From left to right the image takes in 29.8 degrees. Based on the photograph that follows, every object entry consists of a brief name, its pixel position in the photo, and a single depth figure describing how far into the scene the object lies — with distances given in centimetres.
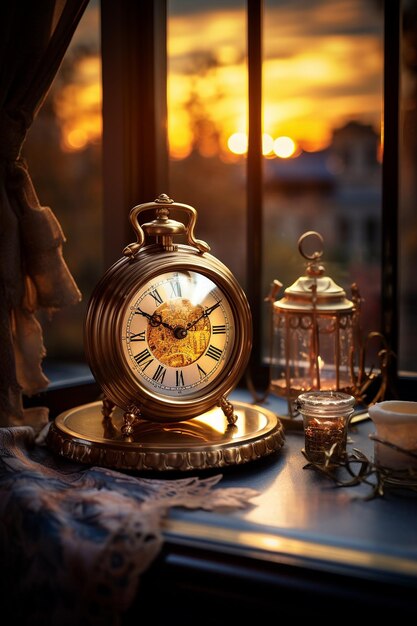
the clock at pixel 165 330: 136
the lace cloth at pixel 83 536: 103
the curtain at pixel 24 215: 148
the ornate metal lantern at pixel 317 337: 157
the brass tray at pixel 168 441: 130
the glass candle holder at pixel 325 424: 137
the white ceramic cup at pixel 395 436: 124
